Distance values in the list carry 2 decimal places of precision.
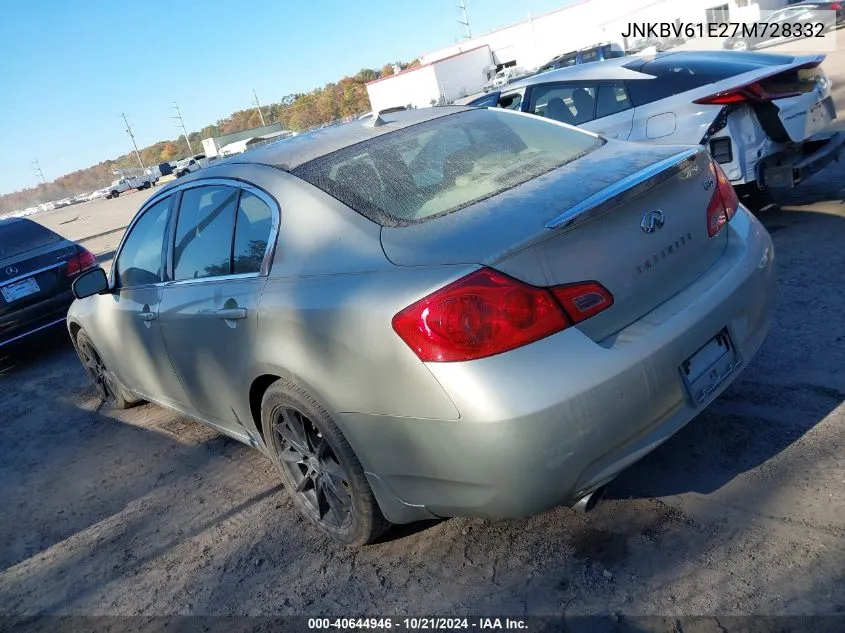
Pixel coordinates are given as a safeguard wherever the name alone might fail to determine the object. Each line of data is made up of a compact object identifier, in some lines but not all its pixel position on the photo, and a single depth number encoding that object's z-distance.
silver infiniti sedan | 2.08
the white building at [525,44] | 45.67
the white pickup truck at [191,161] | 55.54
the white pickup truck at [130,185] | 63.38
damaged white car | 4.95
